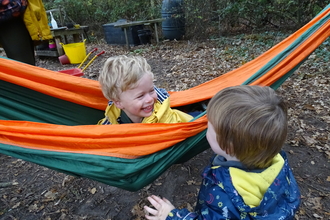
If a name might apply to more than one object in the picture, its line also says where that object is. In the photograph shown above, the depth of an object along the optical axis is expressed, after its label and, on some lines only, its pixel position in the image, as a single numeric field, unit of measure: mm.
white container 6218
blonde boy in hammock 1502
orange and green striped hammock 1345
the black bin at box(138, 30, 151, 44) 7148
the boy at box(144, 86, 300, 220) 908
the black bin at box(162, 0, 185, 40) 7094
